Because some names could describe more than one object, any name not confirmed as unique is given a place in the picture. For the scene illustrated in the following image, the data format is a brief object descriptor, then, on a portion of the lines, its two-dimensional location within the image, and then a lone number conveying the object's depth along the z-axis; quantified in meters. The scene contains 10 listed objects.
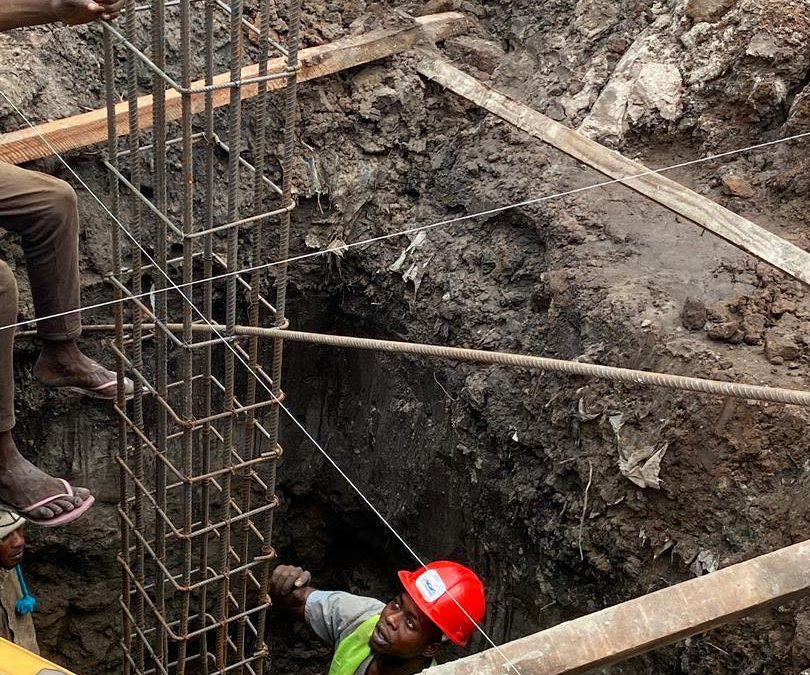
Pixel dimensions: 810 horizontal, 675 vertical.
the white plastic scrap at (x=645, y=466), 3.97
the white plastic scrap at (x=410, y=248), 4.98
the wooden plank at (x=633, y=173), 4.15
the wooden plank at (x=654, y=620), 2.46
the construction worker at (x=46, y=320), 3.38
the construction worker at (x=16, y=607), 4.28
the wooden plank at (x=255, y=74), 4.16
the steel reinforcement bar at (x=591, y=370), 2.66
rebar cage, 3.29
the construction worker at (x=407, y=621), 3.69
